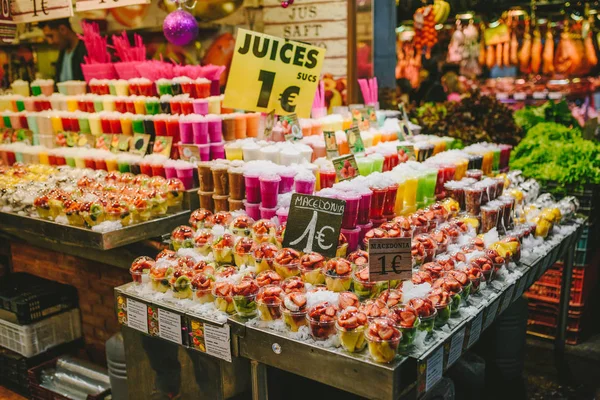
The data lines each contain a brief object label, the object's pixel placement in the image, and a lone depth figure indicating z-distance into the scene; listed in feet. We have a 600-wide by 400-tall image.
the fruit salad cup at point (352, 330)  6.02
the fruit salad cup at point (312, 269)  7.45
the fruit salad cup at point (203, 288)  7.46
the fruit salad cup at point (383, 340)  5.82
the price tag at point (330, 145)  11.43
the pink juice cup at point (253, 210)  9.79
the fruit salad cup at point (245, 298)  6.98
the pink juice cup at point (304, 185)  9.53
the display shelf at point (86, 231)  10.25
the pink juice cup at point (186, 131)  12.09
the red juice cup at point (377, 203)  9.14
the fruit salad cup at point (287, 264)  7.58
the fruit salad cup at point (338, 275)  7.22
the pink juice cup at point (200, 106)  12.39
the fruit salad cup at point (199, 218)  9.53
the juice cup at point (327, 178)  10.25
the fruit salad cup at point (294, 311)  6.51
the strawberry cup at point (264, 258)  7.82
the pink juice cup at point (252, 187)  9.59
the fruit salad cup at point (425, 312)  6.35
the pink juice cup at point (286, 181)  9.62
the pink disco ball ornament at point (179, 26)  15.38
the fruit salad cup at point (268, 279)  7.19
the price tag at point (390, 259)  6.57
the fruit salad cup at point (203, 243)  8.71
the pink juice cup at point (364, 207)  8.82
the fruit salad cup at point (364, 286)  7.09
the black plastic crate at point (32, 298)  12.22
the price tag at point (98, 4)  12.13
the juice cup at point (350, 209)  8.48
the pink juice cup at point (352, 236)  8.63
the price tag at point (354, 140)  11.84
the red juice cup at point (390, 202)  9.35
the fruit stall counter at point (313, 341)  5.98
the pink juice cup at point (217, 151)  12.19
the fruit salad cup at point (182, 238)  8.96
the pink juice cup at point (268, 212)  9.50
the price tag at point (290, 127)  12.05
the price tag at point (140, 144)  13.00
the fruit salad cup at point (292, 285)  6.92
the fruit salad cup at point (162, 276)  7.87
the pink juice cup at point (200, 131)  11.89
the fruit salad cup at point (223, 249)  8.34
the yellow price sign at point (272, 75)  11.97
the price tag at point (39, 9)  13.39
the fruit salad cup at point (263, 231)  8.50
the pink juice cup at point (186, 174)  11.76
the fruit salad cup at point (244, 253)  8.16
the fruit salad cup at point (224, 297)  7.20
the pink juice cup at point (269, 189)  9.37
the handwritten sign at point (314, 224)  7.74
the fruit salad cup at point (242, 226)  8.89
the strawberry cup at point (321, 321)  6.27
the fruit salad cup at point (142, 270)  8.25
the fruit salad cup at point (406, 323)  6.06
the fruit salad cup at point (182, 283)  7.66
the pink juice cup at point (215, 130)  12.11
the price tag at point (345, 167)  9.91
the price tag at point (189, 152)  12.01
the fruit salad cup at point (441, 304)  6.66
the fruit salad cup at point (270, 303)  6.79
